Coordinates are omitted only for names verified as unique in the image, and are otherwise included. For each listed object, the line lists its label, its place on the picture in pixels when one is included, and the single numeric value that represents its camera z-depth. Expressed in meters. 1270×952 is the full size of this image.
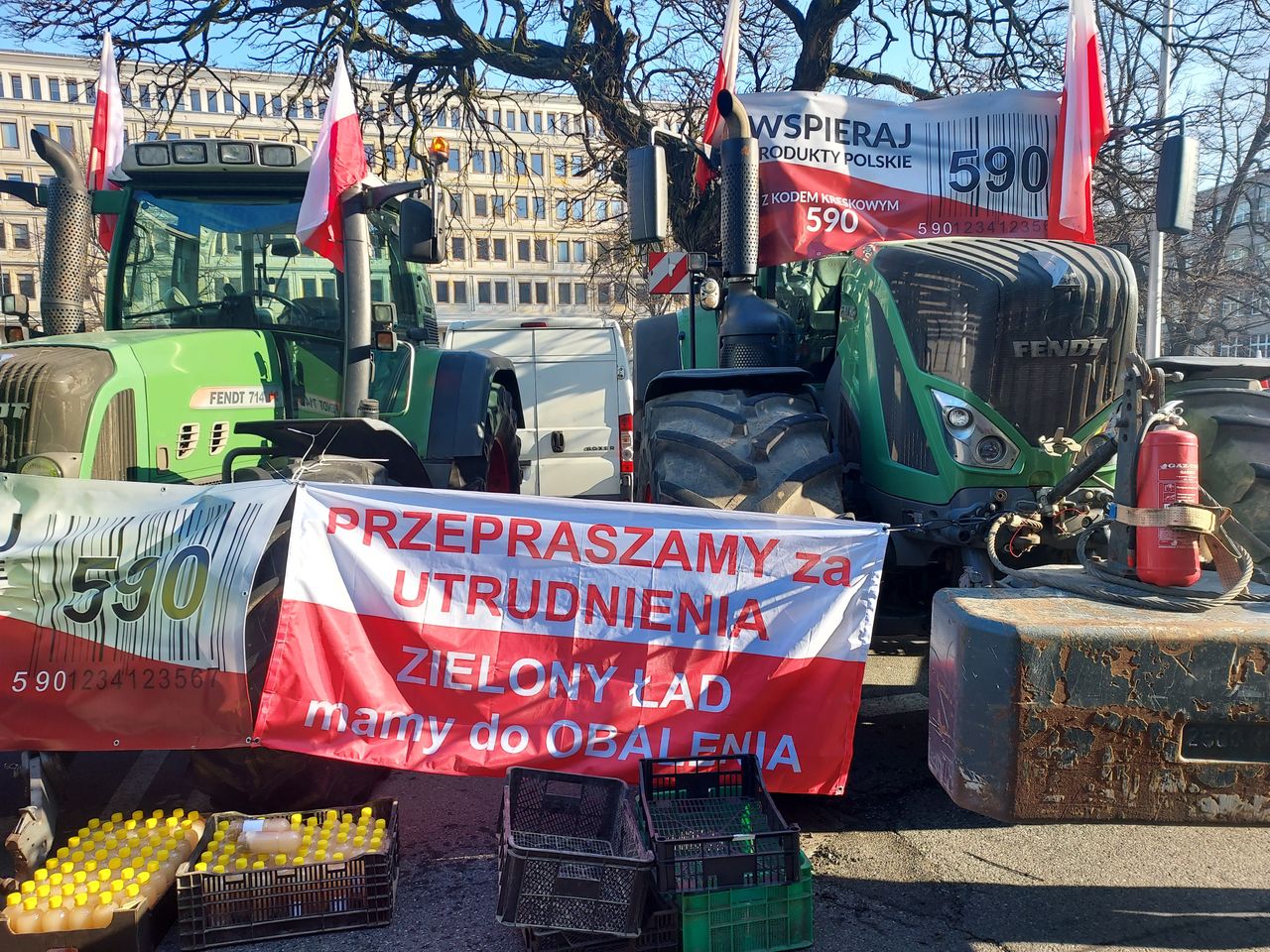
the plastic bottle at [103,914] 3.05
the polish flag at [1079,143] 5.08
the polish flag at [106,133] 7.09
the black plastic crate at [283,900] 3.19
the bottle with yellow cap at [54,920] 3.08
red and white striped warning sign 8.31
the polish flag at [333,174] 5.11
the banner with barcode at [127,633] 3.65
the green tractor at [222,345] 4.42
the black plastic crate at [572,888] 3.06
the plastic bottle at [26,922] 3.07
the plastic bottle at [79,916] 3.07
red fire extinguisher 2.93
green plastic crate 3.08
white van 11.56
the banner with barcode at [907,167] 5.08
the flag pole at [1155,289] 10.80
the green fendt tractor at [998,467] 2.63
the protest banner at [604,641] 3.76
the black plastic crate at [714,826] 3.11
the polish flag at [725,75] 5.40
